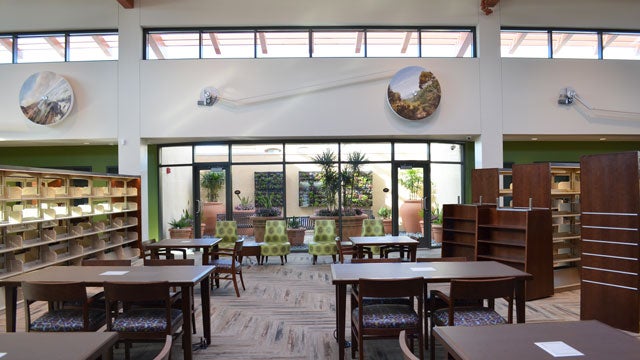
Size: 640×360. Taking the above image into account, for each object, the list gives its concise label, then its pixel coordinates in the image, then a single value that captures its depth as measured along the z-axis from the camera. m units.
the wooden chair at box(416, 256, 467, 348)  3.40
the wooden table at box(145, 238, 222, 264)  5.91
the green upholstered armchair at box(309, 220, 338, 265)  7.85
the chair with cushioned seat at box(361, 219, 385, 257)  7.69
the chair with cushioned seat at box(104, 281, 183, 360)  2.86
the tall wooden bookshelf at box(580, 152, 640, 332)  4.06
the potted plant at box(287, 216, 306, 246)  9.11
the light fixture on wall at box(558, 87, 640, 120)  8.52
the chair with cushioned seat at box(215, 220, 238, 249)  7.89
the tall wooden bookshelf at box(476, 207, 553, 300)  5.28
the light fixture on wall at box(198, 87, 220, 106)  8.36
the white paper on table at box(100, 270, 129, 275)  3.58
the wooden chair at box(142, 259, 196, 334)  4.12
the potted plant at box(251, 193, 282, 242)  8.85
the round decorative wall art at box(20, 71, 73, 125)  8.41
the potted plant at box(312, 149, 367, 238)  9.18
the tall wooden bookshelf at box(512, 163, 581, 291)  5.67
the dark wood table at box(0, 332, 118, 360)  1.81
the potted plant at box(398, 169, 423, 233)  9.38
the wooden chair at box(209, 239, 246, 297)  5.64
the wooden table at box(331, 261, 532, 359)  3.21
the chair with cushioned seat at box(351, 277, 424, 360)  2.92
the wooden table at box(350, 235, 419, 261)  6.02
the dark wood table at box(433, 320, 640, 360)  1.81
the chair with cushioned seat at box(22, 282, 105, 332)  2.87
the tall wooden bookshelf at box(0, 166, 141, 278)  5.08
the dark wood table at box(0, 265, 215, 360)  3.19
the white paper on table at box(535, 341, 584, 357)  1.81
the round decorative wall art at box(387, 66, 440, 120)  8.38
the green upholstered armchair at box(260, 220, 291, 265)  7.92
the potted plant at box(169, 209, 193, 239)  9.49
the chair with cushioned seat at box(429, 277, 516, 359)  2.86
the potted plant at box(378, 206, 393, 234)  9.32
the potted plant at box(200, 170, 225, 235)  9.30
